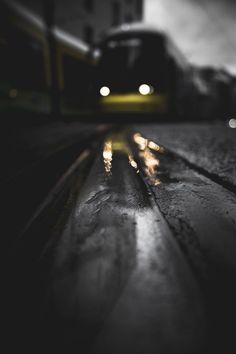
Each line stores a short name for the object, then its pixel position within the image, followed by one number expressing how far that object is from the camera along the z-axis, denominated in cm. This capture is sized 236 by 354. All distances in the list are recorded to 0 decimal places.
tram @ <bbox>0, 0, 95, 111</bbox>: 645
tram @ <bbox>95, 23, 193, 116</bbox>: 706
